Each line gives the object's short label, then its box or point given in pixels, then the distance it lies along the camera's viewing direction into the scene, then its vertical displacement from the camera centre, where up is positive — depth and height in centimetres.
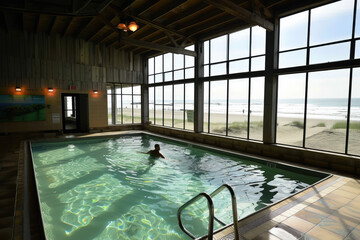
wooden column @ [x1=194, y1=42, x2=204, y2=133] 861 +64
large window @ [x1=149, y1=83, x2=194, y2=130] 988 +78
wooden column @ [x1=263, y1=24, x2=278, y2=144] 605 +52
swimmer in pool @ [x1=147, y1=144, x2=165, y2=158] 641 -146
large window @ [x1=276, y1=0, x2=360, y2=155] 491 +142
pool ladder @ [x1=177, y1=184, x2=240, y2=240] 174 -91
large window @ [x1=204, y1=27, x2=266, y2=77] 671 +191
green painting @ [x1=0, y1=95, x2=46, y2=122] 880 -12
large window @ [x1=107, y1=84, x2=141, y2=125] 1191 +58
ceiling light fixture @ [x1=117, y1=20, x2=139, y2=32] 455 +183
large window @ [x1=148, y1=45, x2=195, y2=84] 967 +196
